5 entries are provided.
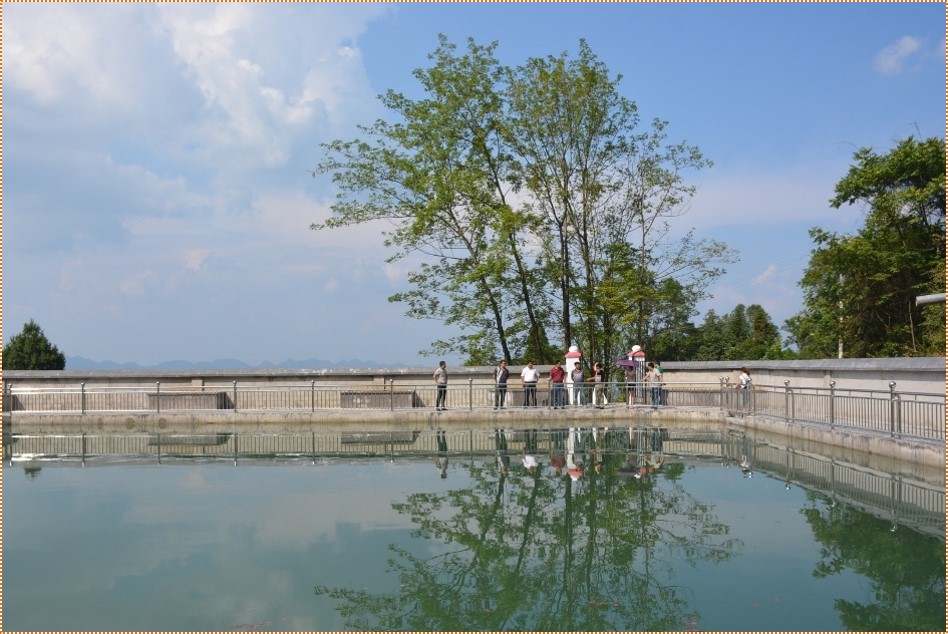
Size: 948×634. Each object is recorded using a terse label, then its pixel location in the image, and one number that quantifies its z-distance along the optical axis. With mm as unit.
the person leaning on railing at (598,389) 28250
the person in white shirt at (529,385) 27516
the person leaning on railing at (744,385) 24547
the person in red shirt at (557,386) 27656
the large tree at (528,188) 35500
